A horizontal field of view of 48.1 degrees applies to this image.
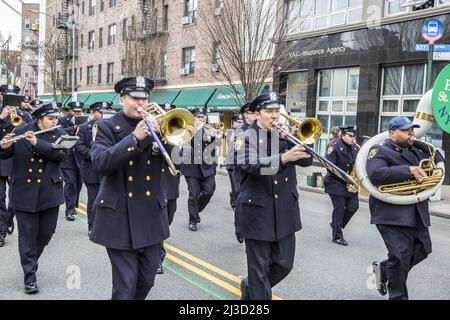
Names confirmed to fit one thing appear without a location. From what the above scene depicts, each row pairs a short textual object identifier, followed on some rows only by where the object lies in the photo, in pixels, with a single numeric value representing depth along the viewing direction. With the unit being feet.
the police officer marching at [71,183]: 31.99
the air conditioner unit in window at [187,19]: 96.02
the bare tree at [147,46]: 100.89
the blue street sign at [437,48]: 39.42
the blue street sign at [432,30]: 40.45
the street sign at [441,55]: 38.90
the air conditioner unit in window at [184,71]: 97.69
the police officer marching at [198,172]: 29.48
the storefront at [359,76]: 57.52
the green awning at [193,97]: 86.89
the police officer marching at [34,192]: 18.30
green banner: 21.71
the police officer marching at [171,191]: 23.91
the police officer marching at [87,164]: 27.37
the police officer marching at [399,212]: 16.52
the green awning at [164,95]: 98.99
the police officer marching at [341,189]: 27.27
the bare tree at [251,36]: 63.52
